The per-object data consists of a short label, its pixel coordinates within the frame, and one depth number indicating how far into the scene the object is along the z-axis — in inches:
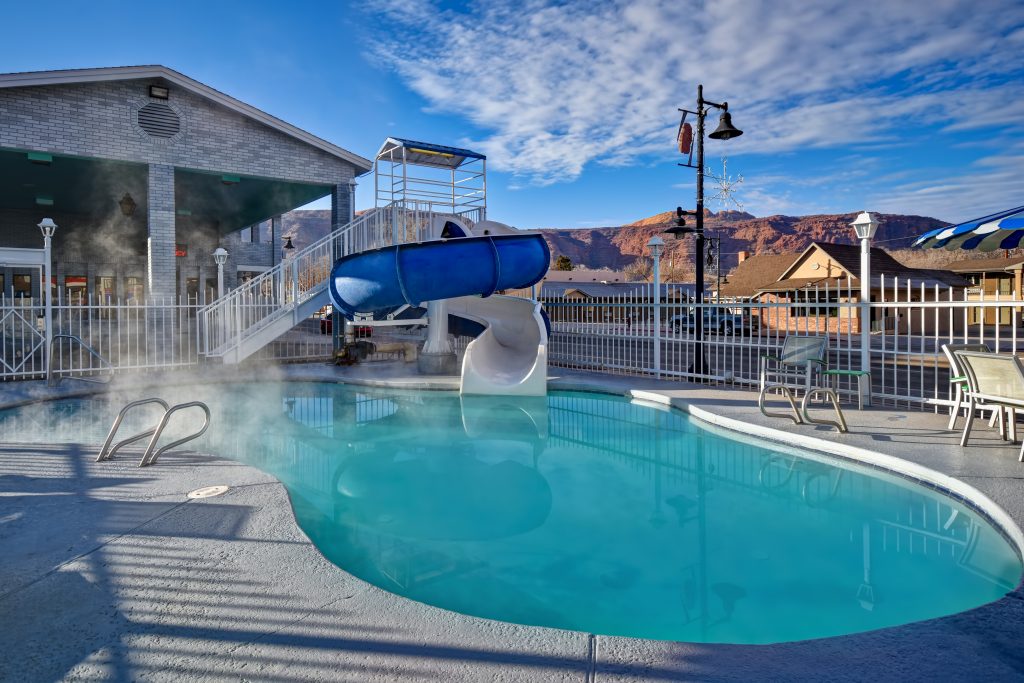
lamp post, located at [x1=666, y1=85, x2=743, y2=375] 445.7
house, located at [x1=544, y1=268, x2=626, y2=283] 2519.7
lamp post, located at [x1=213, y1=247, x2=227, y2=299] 526.3
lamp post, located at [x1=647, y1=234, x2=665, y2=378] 447.8
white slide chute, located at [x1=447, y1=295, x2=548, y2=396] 416.8
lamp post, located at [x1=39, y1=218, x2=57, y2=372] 419.8
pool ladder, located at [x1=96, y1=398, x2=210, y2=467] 210.0
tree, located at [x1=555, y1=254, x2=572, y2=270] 2930.6
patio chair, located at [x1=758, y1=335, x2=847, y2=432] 276.5
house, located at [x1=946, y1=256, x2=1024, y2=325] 1448.1
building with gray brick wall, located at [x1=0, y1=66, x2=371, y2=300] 471.8
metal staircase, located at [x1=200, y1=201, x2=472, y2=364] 493.4
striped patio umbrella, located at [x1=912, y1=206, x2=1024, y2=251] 246.3
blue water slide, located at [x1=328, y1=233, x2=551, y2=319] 370.9
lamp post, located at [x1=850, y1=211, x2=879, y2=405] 320.3
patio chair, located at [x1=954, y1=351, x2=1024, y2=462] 211.6
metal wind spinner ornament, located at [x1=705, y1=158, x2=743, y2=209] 592.6
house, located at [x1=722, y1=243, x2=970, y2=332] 1207.6
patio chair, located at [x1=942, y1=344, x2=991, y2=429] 244.4
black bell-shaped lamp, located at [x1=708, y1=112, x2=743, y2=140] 444.1
